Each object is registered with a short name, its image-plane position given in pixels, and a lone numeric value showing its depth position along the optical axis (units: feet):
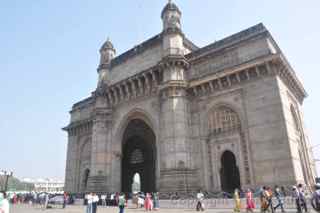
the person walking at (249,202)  42.05
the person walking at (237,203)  43.90
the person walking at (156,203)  56.08
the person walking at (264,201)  39.87
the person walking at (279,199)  39.11
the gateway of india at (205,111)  56.34
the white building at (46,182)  588.09
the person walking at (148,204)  54.85
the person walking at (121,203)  40.69
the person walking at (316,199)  30.25
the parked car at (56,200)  82.53
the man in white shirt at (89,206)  39.43
